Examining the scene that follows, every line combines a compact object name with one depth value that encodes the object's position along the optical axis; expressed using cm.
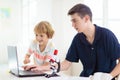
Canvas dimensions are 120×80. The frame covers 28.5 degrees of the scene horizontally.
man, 175
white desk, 164
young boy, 240
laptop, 185
